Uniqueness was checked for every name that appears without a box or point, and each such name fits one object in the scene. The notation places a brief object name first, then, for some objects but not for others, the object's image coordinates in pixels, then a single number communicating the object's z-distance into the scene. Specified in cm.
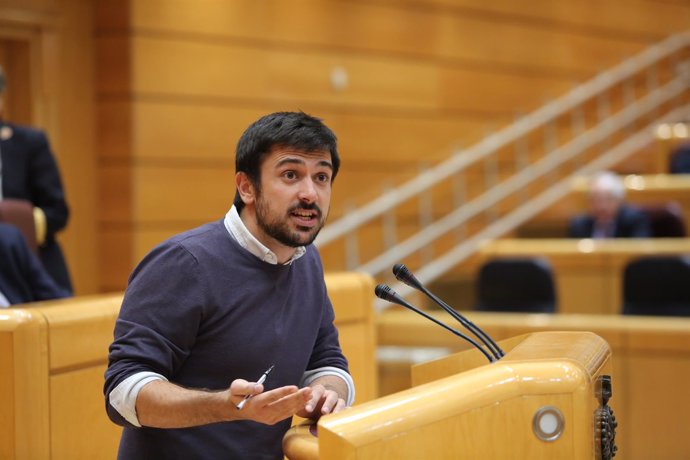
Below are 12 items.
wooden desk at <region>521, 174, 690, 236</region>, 1332
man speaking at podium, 347
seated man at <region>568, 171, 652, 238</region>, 1170
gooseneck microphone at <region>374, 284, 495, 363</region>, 378
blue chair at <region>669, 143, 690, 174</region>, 1401
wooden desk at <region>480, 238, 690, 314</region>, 1061
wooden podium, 288
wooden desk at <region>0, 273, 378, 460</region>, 453
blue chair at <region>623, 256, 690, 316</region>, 962
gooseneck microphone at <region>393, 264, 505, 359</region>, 377
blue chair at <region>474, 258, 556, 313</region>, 1009
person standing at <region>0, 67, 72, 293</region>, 717
